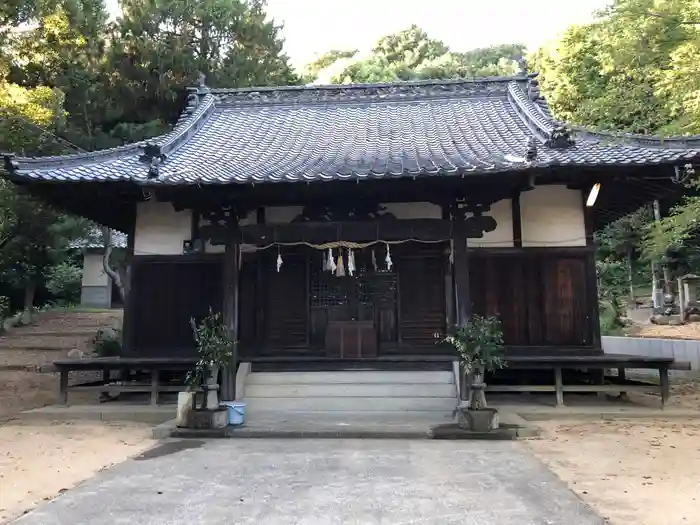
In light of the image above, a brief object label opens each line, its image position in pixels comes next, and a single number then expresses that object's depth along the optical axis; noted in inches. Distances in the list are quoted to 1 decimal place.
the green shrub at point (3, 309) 882.8
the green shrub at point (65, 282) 1103.0
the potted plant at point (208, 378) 330.0
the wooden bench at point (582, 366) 373.4
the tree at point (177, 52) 733.3
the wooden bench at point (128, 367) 388.2
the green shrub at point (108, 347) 570.6
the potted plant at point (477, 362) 319.6
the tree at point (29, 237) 636.1
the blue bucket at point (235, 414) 344.5
